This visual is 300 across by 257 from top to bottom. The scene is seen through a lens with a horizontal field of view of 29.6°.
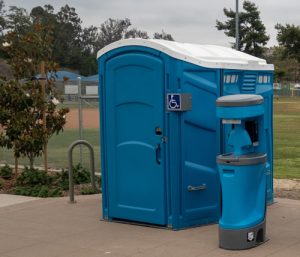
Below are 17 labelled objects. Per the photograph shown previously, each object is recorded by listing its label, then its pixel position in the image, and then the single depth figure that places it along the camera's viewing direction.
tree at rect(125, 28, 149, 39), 120.76
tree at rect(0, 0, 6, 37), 93.50
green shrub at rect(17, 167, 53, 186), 10.90
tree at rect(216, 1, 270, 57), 76.44
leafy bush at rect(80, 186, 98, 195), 10.04
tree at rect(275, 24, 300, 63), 77.00
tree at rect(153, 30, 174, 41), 114.88
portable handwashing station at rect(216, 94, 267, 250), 5.93
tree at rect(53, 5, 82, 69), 109.38
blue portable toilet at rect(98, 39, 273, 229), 6.88
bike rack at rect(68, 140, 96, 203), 8.98
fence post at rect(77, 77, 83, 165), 11.68
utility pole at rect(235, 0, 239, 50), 30.44
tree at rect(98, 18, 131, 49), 123.19
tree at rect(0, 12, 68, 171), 10.84
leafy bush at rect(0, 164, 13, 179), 12.08
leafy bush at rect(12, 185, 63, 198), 9.96
